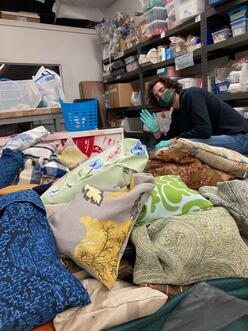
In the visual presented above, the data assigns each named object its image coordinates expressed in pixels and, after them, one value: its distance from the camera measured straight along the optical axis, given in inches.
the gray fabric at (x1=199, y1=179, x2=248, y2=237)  35.0
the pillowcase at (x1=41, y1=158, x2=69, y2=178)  56.5
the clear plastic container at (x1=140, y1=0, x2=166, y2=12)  105.6
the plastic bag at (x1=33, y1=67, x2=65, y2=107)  81.4
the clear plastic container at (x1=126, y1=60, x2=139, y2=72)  123.7
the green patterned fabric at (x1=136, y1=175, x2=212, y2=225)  35.9
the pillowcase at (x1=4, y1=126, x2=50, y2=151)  61.4
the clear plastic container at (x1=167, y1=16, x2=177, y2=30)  98.9
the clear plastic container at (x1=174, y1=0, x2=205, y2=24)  88.6
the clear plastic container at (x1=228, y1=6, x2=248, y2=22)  77.8
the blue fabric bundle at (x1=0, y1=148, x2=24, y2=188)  54.6
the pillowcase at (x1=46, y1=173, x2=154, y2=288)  27.4
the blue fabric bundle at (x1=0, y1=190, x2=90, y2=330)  21.9
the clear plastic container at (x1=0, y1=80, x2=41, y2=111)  76.5
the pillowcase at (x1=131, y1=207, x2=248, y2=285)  27.7
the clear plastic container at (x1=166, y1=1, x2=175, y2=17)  98.0
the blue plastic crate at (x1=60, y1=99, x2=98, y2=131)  74.8
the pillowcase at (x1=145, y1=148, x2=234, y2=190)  49.2
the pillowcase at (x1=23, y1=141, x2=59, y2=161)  61.1
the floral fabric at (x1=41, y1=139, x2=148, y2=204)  37.0
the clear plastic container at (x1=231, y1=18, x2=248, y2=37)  78.4
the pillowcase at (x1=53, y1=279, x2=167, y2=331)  23.0
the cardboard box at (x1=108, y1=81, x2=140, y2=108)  133.8
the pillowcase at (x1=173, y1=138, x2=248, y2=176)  49.5
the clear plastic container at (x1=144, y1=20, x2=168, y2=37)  105.9
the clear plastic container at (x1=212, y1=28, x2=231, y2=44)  84.6
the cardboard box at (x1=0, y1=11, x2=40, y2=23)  130.2
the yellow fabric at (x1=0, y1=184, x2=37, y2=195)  42.6
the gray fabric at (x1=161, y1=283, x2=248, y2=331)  26.7
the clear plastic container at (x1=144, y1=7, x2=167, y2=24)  105.3
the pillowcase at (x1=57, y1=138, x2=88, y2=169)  61.0
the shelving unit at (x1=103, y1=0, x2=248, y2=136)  82.8
